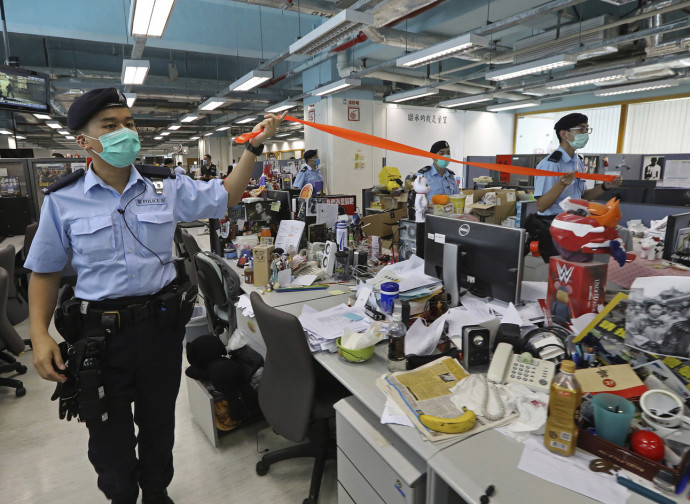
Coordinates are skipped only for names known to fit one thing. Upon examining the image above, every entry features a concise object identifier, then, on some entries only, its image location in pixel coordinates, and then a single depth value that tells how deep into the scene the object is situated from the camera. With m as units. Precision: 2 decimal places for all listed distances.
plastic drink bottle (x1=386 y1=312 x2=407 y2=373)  1.54
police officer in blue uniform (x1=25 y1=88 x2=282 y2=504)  1.48
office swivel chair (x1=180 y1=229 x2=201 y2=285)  3.31
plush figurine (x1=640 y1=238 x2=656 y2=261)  2.80
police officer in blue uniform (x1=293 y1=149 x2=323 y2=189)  7.74
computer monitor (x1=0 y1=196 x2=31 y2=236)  5.39
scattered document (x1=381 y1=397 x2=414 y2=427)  1.23
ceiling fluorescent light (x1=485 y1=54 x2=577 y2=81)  5.59
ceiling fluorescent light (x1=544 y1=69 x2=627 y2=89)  6.69
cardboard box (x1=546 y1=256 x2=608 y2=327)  1.61
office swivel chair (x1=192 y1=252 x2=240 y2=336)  2.53
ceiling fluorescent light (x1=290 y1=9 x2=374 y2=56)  4.02
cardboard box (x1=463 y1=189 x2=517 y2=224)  4.29
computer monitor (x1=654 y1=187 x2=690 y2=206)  3.88
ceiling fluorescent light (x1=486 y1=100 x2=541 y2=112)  9.53
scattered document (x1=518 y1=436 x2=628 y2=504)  0.94
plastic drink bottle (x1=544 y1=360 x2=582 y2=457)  1.02
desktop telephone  1.33
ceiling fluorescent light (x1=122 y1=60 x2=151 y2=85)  5.45
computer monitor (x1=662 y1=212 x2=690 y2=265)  2.58
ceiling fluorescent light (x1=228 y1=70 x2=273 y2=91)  6.14
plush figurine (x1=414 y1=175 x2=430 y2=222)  2.58
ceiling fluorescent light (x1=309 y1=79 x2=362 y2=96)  6.78
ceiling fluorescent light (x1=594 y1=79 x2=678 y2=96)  7.57
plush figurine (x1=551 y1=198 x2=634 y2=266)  1.62
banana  1.16
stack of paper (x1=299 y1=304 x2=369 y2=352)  1.74
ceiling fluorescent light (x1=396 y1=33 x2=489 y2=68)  4.67
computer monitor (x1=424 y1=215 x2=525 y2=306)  1.86
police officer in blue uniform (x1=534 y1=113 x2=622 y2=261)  3.02
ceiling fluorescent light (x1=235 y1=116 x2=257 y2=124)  11.82
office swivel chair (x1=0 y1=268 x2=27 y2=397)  2.63
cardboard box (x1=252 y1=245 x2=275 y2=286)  2.58
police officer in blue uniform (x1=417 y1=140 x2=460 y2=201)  4.55
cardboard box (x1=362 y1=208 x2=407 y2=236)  3.63
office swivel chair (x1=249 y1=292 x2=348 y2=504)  1.66
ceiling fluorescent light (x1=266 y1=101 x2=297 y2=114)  9.55
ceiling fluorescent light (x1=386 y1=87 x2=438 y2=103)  7.96
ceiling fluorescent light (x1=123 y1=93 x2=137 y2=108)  8.11
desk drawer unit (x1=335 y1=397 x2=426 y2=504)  1.20
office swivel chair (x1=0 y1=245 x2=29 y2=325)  3.12
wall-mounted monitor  4.39
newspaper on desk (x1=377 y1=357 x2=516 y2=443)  1.19
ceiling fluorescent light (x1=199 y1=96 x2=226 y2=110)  8.67
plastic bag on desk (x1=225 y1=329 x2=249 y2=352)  2.48
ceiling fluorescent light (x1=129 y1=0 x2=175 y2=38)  3.73
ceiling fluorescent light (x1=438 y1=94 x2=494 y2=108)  8.79
